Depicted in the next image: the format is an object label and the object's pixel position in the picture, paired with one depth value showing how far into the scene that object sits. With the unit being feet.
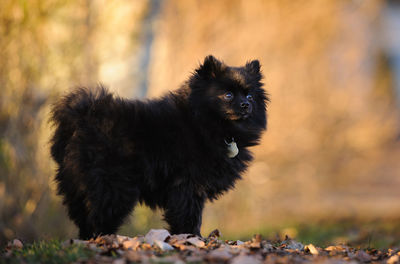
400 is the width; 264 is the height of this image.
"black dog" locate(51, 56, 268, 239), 30.60
